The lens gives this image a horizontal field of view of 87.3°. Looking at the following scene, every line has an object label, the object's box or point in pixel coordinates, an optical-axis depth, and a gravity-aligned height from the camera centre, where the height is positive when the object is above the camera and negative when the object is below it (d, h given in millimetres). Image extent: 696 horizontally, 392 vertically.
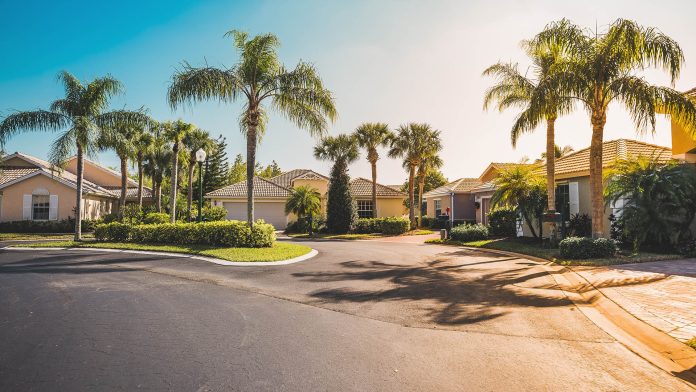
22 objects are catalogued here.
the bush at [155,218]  23969 -290
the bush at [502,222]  20531 -524
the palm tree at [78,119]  17250 +4648
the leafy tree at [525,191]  17141 +1045
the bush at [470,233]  19734 -1099
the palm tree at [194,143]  27266 +5368
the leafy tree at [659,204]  11922 +304
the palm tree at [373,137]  31797 +6645
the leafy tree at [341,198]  29000 +1217
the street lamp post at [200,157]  16109 +2537
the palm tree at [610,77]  11312 +4398
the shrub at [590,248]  11672 -1129
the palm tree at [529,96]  13425 +5043
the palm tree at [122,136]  18125 +3903
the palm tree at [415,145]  30891 +5843
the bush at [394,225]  28578 -929
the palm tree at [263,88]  14766 +5271
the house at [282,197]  32344 +1496
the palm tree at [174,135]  22812 +5126
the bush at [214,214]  28438 -31
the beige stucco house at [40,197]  27484 +1296
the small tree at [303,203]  27891 +802
